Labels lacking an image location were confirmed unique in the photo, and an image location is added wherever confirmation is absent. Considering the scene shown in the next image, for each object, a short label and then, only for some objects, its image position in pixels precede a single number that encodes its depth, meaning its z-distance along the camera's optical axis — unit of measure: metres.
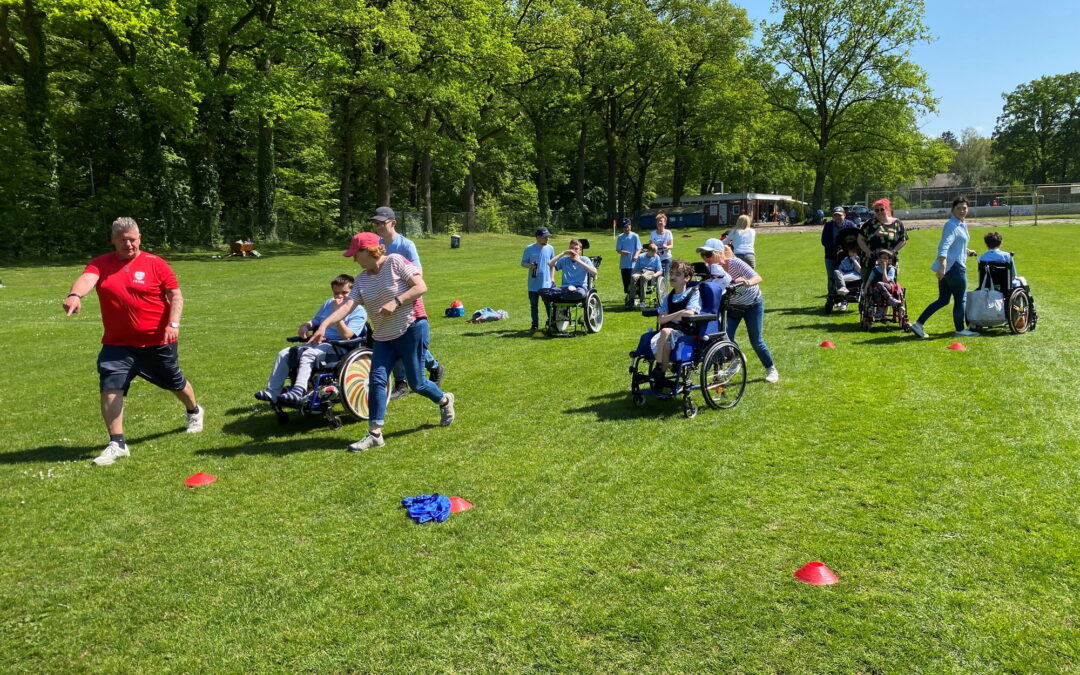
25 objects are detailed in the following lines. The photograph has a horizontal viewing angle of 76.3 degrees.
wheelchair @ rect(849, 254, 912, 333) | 11.40
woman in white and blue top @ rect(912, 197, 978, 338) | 9.84
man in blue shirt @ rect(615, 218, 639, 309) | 14.84
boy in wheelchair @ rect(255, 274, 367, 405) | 6.77
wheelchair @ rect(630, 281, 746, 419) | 6.80
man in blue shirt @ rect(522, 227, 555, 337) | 11.89
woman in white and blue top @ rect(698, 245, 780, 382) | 7.34
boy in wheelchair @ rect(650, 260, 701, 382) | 6.72
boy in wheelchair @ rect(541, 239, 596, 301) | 11.81
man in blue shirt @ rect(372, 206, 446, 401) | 6.72
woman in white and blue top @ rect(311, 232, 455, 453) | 6.00
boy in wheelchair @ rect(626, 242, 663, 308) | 14.46
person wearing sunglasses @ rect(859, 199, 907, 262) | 11.27
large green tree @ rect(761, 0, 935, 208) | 54.03
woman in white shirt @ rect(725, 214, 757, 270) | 11.49
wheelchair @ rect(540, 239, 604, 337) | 11.84
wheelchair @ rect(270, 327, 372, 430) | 6.74
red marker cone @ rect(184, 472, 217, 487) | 5.53
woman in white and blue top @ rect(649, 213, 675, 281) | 14.59
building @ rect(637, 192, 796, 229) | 60.12
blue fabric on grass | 4.75
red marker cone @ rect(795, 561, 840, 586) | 3.79
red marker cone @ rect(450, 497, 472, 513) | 4.91
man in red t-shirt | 5.98
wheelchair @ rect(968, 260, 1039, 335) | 10.42
